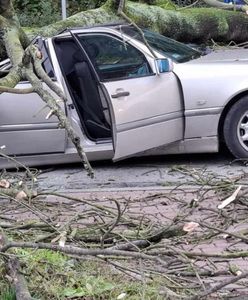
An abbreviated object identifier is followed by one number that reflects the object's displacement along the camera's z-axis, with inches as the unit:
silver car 338.8
